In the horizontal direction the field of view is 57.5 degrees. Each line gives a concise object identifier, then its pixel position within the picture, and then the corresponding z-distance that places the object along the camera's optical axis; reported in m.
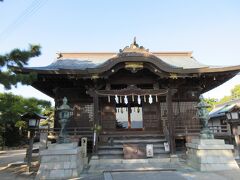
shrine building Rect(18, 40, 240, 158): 11.08
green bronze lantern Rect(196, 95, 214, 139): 9.17
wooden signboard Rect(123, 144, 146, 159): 10.34
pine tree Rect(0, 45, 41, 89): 7.02
